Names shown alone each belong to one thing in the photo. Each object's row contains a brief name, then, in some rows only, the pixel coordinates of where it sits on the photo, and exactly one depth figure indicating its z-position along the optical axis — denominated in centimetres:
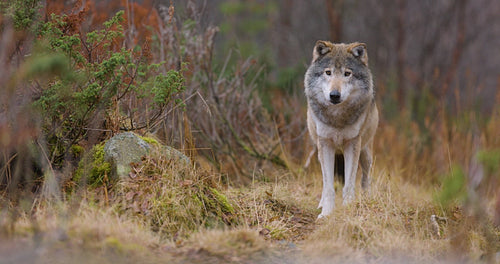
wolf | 1092
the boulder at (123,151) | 893
